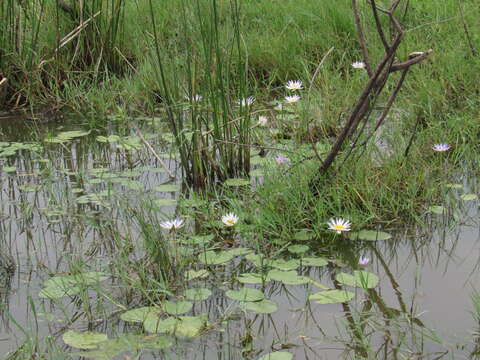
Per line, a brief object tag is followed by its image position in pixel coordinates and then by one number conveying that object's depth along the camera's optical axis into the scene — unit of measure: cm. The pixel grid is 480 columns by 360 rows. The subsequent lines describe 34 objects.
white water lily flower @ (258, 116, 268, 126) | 562
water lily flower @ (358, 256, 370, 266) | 369
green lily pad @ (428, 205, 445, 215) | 439
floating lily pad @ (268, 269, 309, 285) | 372
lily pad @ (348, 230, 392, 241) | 419
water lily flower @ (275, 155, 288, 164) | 502
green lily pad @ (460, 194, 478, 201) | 452
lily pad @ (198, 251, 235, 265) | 395
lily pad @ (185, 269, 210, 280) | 377
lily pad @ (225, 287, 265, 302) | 353
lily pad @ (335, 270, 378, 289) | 365
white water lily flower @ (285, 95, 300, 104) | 563
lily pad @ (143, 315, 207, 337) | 332
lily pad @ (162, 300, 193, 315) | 346
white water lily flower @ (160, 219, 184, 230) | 410
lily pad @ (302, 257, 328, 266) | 391
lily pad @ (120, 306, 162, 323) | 343
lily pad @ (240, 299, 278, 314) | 346
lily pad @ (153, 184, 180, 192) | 495
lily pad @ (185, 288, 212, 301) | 355
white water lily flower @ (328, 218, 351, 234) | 410
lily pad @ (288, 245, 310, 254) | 407
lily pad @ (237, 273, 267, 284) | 369
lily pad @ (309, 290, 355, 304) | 352
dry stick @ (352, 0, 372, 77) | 405
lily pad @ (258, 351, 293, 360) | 309
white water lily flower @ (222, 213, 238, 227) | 421
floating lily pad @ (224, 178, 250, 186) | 494
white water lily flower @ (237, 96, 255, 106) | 493
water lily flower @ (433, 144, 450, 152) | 499
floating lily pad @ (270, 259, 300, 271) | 387
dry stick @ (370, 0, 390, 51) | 399
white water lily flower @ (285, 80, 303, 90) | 594
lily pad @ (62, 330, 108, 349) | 324
